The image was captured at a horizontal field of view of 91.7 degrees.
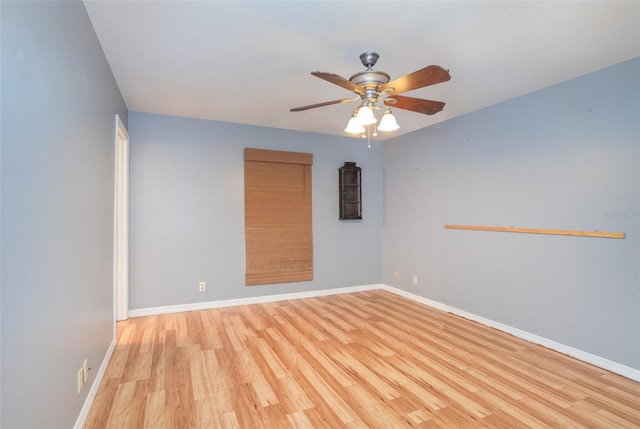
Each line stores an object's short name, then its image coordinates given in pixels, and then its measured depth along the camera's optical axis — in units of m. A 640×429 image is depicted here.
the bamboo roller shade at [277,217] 4.30
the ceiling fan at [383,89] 1.92
